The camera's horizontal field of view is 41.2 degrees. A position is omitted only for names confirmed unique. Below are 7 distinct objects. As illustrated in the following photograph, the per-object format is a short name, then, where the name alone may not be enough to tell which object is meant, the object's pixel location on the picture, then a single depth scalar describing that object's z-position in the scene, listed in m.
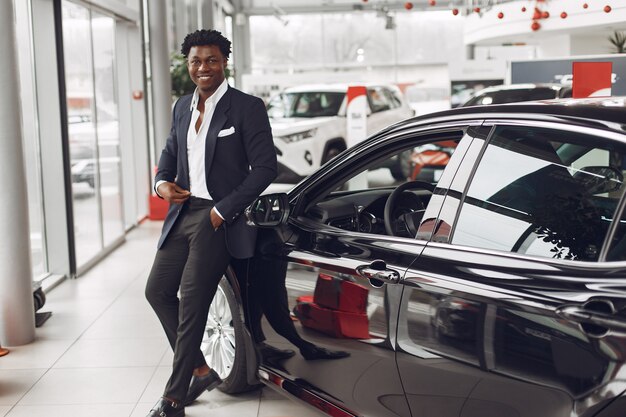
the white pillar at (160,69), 11.02
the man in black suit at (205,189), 3.44
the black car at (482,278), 2.10
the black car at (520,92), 8.86
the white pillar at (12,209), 5.00
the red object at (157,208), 10.55
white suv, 12.25
